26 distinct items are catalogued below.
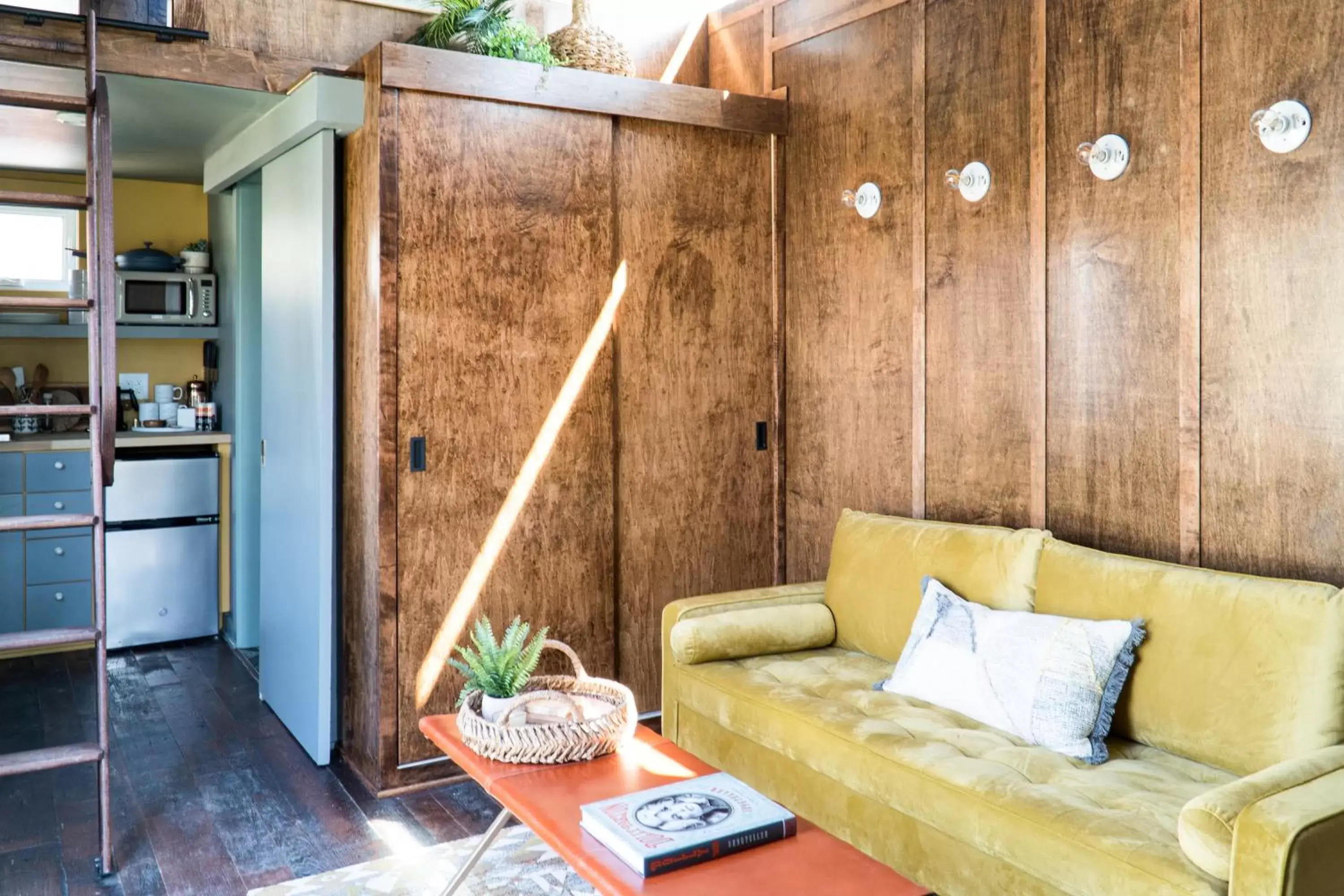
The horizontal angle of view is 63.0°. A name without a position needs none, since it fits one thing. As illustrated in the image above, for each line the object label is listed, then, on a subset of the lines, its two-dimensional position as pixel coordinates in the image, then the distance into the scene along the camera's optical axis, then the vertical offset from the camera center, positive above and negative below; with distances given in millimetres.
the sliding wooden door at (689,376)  3922 +206
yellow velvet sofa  1840 -683
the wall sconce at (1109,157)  2922 +737
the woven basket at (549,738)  2336 -660
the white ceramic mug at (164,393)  5742 +208
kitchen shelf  5199 +498
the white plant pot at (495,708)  2455 -622
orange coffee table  1822 -745
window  5539 +951
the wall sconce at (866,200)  3748 +802
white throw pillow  2420 -567
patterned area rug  2734 -1141
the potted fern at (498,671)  2482 -546
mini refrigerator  5016 -537
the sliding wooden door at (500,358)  3445 +240
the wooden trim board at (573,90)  3371 +1148
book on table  1876 -707
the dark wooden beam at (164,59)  3324 +1189
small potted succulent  5656 +902
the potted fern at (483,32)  3531 +1301
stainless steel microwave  5414 +671
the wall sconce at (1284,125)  2500 +703
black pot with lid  5531 +873
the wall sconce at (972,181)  3344 +772
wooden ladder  2773 +162
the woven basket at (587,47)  3803 +1341
